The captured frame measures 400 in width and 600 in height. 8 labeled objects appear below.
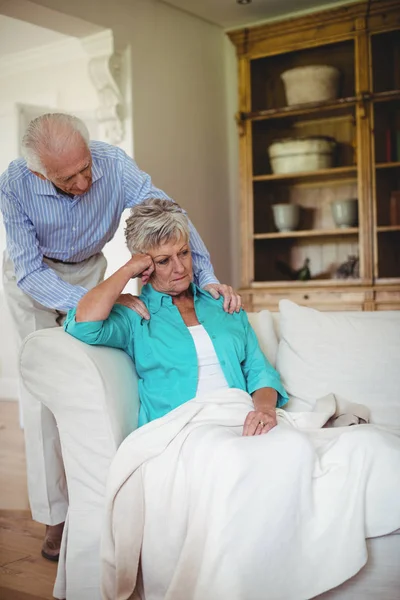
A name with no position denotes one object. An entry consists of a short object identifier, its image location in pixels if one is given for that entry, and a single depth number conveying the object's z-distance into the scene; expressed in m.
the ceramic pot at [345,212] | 4.03
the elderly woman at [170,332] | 1.86
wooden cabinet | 3.90
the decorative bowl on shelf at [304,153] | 4.05
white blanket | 1.47
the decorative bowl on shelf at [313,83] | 4.02
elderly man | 2.00
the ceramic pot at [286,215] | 4.19
